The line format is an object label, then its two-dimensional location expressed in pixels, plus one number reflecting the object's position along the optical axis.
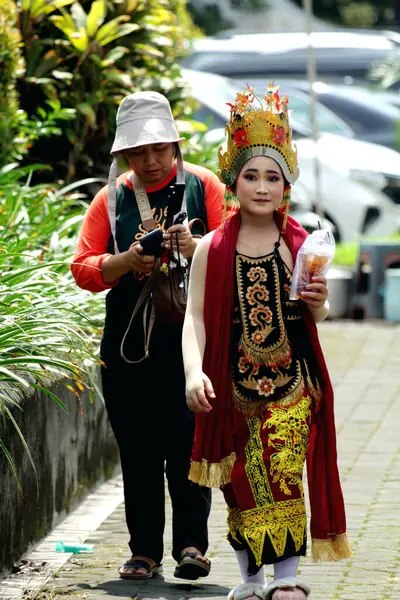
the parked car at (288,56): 47.39
